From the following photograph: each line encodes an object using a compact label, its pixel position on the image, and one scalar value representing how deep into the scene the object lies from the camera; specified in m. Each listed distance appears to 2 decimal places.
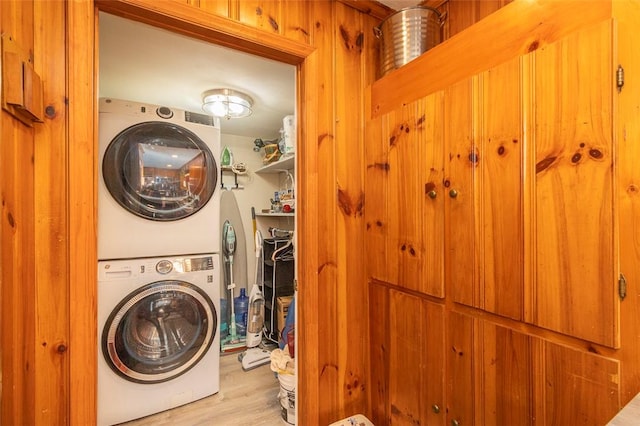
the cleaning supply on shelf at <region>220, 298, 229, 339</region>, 2.94
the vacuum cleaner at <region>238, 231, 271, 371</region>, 2.73
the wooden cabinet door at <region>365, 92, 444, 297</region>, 1.13
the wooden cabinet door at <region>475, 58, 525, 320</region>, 0.88
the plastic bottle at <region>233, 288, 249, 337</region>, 2.98
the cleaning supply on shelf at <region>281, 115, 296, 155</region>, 2.34
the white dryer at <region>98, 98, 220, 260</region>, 1.74
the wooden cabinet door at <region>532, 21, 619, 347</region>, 0.71
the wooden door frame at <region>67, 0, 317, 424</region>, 0.91
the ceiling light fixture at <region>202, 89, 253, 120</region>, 2.19
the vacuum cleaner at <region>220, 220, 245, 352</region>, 2.89
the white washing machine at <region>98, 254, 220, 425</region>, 1.71
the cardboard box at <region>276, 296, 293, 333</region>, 2.71
